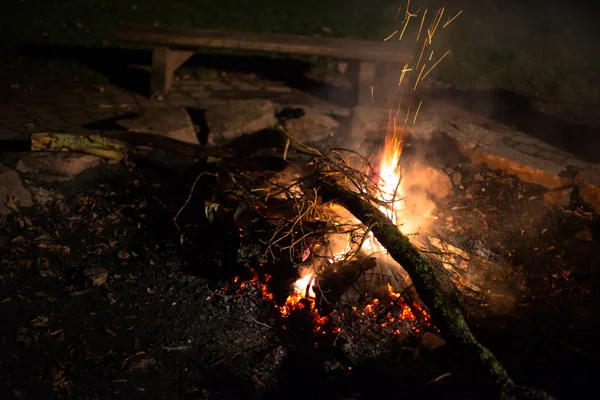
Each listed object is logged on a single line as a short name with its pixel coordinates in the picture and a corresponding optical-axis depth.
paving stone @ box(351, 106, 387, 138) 5.80
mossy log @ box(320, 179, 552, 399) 2.77
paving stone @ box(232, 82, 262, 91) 7.21
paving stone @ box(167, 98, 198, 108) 6.44
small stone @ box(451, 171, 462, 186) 5.22
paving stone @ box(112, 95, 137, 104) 6.34
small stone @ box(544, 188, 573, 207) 4.88
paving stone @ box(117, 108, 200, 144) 5.44
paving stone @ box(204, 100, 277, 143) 5.76
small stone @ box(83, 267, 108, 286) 3.62
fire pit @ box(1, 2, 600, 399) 3.06
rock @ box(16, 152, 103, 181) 4.57
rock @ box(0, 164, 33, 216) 4.14
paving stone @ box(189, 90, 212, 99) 6.75
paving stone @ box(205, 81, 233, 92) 7.07
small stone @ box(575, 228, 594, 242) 4.47
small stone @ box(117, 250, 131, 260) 3.90
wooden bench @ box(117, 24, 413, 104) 6.27
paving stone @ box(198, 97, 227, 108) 6.54
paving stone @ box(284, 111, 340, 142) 6.01
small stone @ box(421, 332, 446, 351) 3.30
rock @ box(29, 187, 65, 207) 4.31
